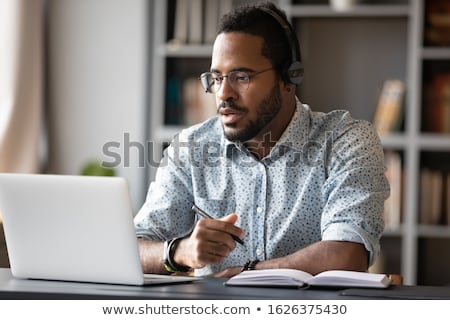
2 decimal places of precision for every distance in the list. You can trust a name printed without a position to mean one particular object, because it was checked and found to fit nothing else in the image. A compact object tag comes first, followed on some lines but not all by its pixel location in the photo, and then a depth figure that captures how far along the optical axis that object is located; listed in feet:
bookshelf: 20.10
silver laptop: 8.00
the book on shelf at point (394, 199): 19.49
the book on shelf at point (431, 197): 19.48
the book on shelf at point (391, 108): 19.37
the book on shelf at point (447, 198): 19.49
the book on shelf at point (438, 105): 19.40
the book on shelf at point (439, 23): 19.30
